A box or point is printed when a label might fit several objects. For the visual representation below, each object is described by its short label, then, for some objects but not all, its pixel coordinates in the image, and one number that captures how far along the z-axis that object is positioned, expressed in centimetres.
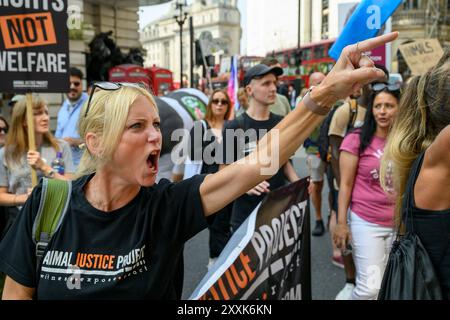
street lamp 2231
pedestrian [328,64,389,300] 399
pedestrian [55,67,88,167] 590
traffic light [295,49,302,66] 2616
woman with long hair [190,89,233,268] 455
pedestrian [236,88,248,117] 782
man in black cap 383
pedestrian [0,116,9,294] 288
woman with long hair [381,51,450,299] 160
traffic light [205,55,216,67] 1669
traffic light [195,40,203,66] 1676
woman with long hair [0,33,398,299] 162
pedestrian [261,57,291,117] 623
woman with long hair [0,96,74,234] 327
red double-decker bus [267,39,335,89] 2543
